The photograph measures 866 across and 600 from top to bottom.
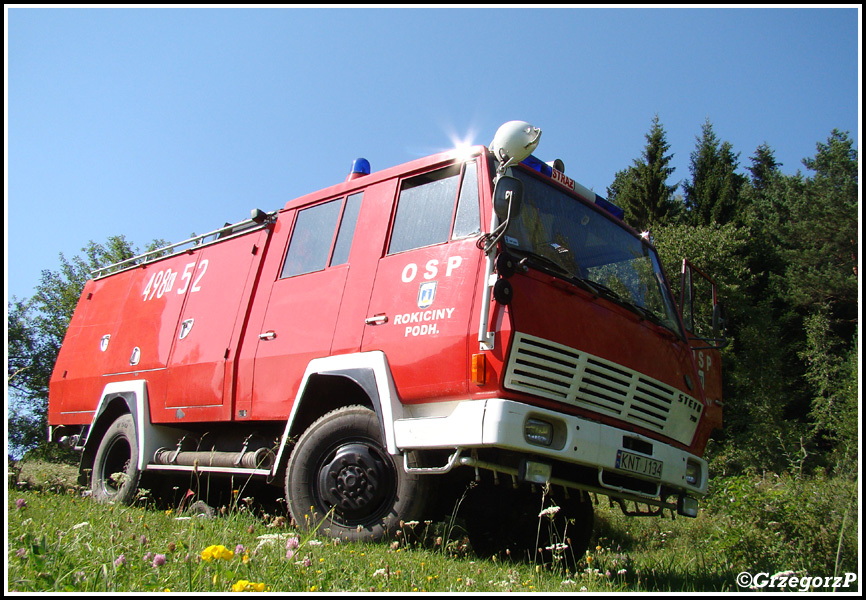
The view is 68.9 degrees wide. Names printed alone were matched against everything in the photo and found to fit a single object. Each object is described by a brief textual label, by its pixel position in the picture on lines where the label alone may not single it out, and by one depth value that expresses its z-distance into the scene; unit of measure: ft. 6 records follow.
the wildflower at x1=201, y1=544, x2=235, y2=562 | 7.62
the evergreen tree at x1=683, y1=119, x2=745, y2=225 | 119.65
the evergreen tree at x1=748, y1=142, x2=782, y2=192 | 151.23
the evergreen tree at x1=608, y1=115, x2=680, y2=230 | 126.41
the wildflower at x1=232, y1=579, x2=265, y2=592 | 7.64
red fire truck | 12.92
